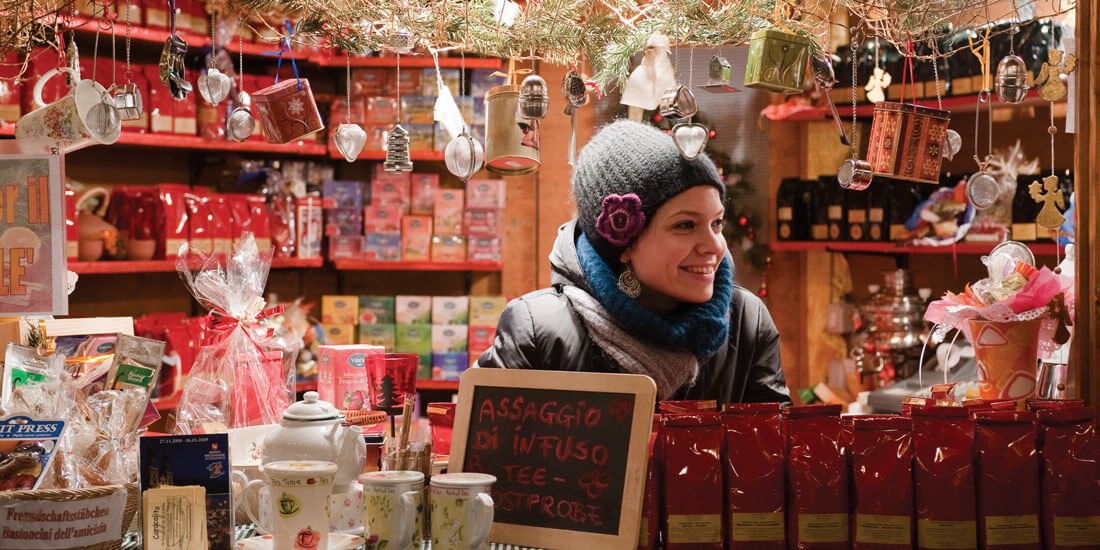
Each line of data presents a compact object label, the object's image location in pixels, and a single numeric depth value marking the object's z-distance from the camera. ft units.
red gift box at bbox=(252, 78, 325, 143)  5.62
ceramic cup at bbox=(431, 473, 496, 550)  4.21
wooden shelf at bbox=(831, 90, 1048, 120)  13.17
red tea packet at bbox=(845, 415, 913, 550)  4.39
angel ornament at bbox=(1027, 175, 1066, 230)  5.79
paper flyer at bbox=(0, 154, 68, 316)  5.38
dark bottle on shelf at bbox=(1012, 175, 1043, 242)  12.66
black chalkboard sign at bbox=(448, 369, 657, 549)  4.37
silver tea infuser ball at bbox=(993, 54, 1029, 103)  5.05
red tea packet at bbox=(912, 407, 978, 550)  4.39
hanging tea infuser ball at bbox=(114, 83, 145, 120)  5.12
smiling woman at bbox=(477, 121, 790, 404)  6.90
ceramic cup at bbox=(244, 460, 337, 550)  4.11
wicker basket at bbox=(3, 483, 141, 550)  4.16
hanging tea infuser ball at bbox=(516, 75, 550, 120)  4.98
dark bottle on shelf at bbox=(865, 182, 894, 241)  14.07
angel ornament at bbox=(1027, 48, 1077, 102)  5.39
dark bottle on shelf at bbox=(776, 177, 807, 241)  14.73
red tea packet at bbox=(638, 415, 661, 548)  4.47
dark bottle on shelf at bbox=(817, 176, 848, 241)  14.35
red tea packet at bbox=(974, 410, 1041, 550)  4.42
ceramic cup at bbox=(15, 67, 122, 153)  5.11
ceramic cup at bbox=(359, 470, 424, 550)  4.25
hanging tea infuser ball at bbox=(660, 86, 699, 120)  4.74
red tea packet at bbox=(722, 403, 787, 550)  4.43
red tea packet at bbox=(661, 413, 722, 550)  4.44
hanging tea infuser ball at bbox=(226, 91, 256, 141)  5.55
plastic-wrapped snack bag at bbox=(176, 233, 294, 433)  6.60
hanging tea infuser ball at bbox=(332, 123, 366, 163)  5.81
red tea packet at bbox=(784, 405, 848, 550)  4.42
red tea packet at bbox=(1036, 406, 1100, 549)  4.43
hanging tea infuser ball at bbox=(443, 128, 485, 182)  5.56
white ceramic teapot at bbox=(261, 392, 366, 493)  4.41
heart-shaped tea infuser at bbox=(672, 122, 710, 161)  4.85
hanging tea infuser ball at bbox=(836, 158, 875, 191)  5.07
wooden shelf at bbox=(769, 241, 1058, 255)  12.76
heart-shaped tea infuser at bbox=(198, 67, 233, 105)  5.34
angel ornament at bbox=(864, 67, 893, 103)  7.51
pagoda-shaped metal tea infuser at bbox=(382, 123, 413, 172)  5.67
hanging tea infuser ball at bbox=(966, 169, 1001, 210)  5.32
